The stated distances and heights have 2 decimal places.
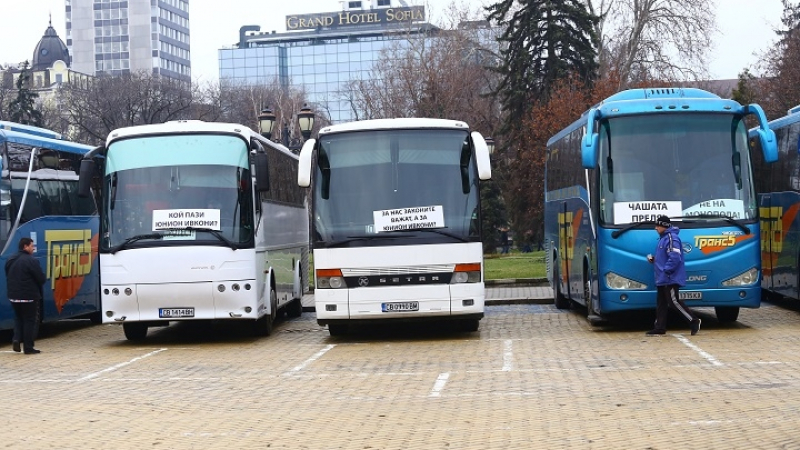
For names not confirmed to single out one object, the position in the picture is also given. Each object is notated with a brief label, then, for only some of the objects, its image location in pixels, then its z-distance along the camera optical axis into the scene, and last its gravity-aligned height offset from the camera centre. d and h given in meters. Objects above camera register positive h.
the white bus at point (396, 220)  20.22 +0.34
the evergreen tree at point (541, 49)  63.56 +8.67
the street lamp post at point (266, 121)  34.78 +3.13
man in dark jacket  20.42 -0.47
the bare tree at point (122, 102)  88.62 +9.69
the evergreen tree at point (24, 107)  92.44 +9.86
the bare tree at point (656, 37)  59.88 +8.65
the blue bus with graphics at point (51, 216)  22.08 +0.64
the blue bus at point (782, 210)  24.03 +0.36
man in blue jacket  19.67 -0.46
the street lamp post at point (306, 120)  35.50 +3.19
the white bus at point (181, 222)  20.78 +0.42
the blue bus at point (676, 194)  20.45 +0.58
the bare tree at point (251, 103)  100.00 +10.83
